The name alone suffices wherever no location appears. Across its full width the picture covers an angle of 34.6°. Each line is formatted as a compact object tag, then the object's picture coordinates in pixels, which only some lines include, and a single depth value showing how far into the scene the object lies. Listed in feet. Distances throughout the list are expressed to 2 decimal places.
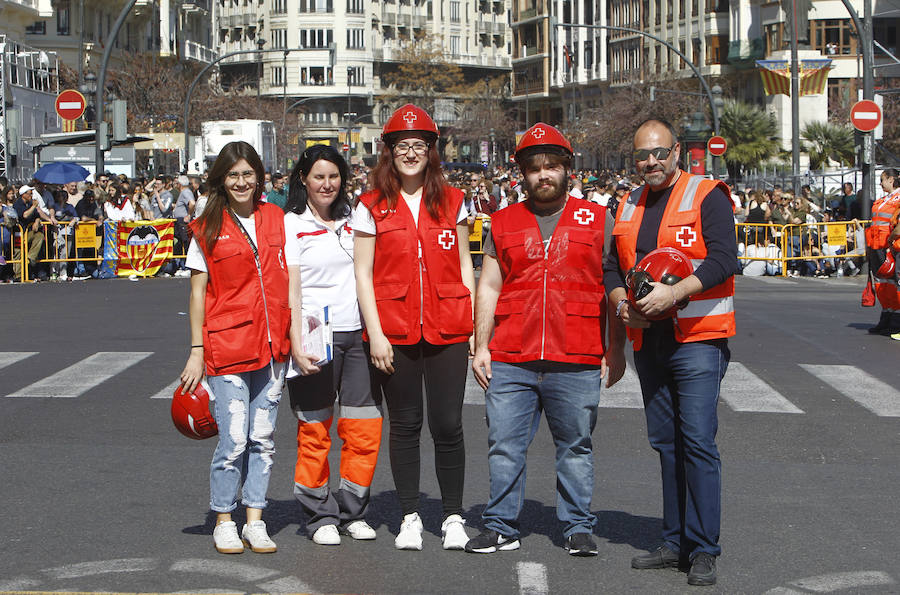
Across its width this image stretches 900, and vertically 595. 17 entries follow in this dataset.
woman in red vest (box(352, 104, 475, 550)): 21.02
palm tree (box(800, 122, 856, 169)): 155.02
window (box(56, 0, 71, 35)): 220.23
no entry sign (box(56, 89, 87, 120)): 97.35
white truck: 160.66
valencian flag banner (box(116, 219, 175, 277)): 88.63
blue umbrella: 96.63
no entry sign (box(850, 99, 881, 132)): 90.74
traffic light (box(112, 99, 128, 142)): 94.89
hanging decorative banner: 134.72
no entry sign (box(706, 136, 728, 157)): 129.90
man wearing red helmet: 20.66
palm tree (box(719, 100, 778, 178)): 180.65
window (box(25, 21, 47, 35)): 218.09
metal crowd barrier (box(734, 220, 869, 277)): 90.89
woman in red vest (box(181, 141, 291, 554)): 21.02
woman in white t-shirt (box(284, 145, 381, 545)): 21.65
